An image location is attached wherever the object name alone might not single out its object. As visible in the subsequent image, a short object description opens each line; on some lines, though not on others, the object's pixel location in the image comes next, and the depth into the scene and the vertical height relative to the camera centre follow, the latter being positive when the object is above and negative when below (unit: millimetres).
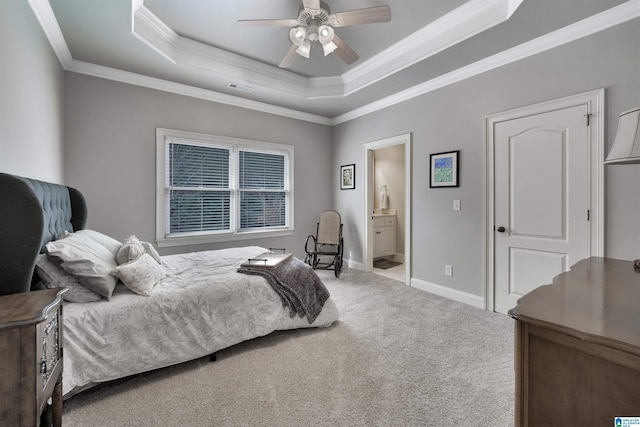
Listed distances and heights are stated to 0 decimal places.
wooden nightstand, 842 -477
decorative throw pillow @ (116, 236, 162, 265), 2084 -294
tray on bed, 2432 -436
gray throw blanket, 2375 -660
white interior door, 2420 +160
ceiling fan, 2146 +1596
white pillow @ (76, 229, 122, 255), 2129 -212
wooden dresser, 721 -416
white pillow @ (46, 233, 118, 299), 1630 -310
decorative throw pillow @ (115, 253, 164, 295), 1869 -430
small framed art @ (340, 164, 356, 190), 4809 +680
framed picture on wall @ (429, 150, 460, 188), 3316 +571
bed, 1294 -582
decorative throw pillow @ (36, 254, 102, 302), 1569 -398
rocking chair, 4551 -454
